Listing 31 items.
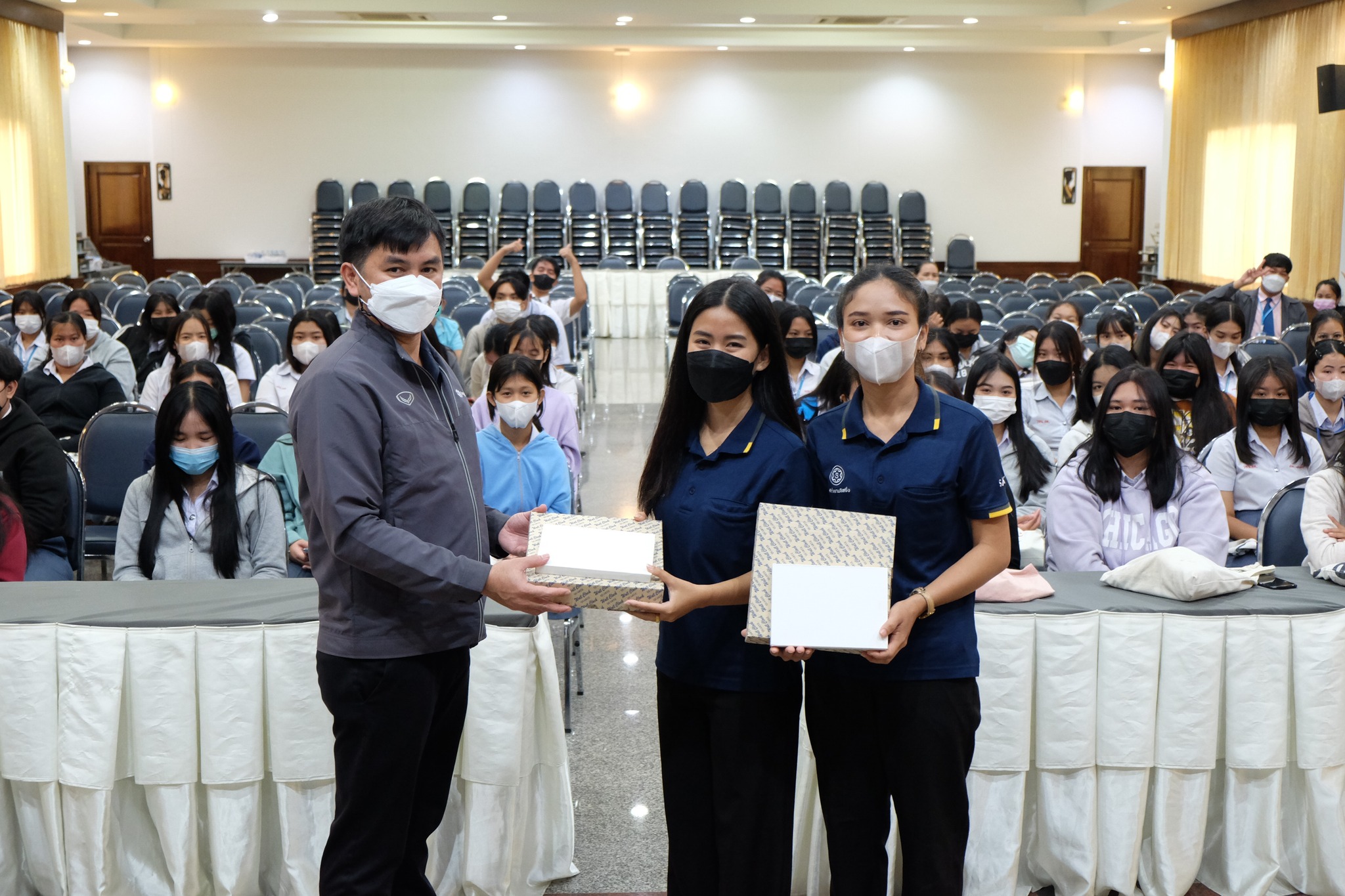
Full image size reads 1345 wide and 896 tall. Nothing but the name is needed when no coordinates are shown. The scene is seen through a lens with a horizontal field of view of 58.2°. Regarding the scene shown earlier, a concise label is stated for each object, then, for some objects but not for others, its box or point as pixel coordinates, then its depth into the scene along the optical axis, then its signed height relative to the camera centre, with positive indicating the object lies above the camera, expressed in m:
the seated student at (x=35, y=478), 3.93 -0.63
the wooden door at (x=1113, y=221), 21.00 +1.07
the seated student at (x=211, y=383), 3.93 -0.38
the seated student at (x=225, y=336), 6.75 -0.29
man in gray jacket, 1.97 -0.42
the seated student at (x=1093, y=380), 4.80 -0.40
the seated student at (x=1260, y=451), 4.45 -0.62
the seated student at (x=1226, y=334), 6.45 -0.27
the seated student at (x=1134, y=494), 3.49 -0.61
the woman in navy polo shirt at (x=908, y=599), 2.10 -0.54
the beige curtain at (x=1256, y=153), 13.78 +1.65
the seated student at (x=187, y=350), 6.24 -0.34
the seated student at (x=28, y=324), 7.75 -0.25
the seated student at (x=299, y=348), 6.13 -0.32
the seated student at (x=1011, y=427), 4.56 -0.55
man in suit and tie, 9.66 -0.14
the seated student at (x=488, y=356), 5.90 -0.40
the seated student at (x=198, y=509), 3.59 -0.68
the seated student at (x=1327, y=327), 7.22 -0.27
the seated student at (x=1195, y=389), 5.00 -0.44
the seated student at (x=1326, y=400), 4.94 -0.49
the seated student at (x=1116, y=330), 6.76 -0.26
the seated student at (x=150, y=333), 7.54 -0.31
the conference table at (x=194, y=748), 2.77 -1.06
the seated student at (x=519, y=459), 4.33 -0.63
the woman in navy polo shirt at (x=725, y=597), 2.11 -0.53
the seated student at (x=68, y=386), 6.13 -0.52
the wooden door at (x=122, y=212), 20.41 +1.22
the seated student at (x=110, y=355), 7.00 -0.41
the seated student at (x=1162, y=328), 7.25 -0.27
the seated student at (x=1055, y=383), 5.68 -0.48
